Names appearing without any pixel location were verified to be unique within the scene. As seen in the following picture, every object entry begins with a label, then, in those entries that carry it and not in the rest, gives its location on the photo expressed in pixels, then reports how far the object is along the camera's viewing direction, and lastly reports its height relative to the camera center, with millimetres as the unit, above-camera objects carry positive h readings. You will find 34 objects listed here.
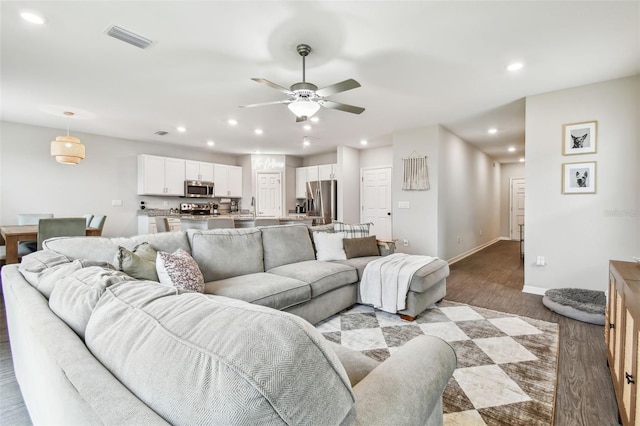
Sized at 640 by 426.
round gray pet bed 2828 -998
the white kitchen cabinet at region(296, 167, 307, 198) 8109 +732
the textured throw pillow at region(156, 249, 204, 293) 1942 -431
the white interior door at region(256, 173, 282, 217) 7922 +360
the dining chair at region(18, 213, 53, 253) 3913 -200
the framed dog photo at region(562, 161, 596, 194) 3453 +355
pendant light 4102 +835
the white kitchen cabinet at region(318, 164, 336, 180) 7332 +934
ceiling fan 2539 +1041
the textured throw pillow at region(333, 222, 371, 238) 3881 -280
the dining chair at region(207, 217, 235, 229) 4607 -227
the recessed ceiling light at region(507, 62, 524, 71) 2986 +1452
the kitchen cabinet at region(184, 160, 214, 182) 6883 +916
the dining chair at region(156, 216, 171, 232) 5012 -270
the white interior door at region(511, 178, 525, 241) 9188 +54
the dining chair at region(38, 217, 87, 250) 3237 -213
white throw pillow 3543 -460
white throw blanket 2924 -754
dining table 3230 -326
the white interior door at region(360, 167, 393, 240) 6832 +191
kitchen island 5457 -231
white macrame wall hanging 5246 +618
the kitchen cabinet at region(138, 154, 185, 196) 6199 +729
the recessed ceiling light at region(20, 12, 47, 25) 2201 +1453
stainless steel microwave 6832 +469
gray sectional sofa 491 -323
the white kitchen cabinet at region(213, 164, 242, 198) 7523 +742
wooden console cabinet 1219 -656
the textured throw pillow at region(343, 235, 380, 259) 3625 -482
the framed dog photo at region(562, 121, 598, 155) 3444 +829
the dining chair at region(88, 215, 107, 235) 4350 -196
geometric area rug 1662 -1120
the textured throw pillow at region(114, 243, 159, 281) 1784 -354
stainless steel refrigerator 7090 +177
